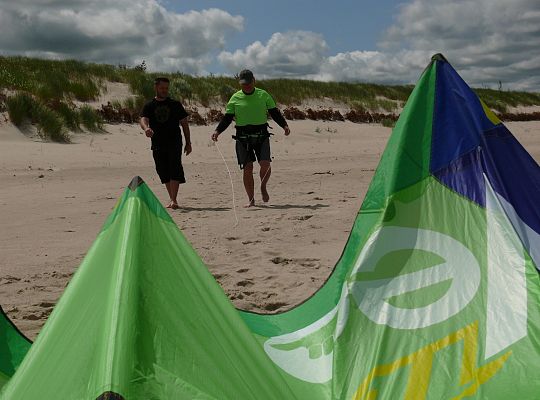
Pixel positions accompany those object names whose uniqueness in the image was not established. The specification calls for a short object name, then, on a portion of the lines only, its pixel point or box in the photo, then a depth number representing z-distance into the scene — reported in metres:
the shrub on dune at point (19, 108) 14.36
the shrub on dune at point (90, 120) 15.63
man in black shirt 7.50
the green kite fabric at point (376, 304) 1.78
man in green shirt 7.46
